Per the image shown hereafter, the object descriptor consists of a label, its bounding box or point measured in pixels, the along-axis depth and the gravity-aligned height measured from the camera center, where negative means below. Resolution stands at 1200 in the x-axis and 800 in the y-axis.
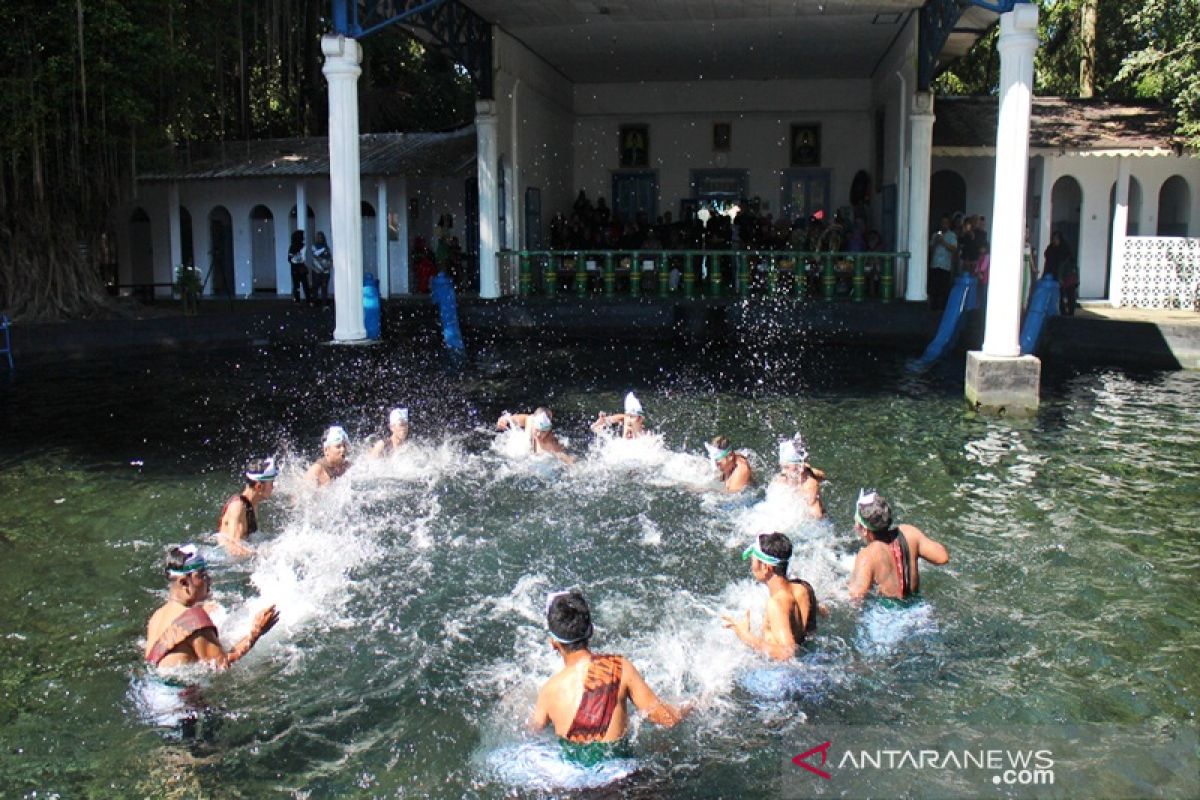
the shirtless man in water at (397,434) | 11.19 -1.73
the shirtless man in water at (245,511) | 8.55 -1.96
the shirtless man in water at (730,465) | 9.91 -1.82
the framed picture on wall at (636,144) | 28.50 +3.05
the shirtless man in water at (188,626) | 6.05 -2.00
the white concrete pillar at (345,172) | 17.27 +1.42
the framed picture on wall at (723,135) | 28.22 +3.25
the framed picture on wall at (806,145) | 27.92 +2.96
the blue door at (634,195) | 28.84 +1.77
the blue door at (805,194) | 28.17 +1.76
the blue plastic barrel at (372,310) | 18.42 -0.78
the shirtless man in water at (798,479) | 9.09 -1.78
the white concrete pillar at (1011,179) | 13.62 +1.04
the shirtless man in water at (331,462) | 10.11 -1.84
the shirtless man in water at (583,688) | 5.23 -2.02
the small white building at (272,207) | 25.11 +1.33
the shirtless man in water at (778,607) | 6.32 -1.98
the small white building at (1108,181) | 21.36 +1.71
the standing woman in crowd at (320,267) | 22.75 -0.09
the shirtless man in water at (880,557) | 7.03 -1.88
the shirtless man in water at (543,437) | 11.12 -1.76
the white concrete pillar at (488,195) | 21.84 +1.34
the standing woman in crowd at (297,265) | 23.80 -0.05
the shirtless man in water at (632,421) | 11.33 -1.62
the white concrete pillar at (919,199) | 20.62 +1.22
